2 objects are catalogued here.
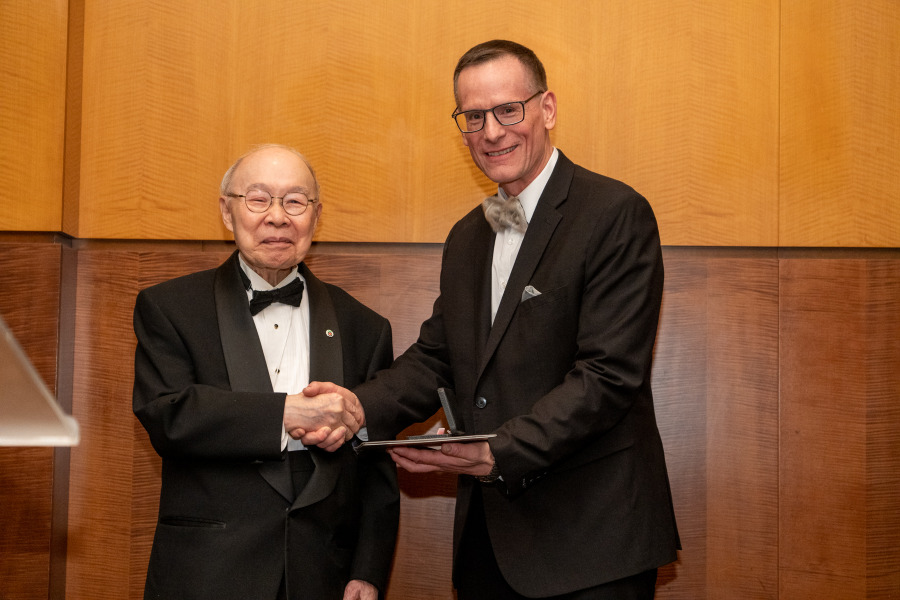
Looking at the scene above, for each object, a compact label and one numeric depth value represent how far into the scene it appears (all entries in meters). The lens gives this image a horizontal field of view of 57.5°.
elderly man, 2.39
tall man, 2.28
